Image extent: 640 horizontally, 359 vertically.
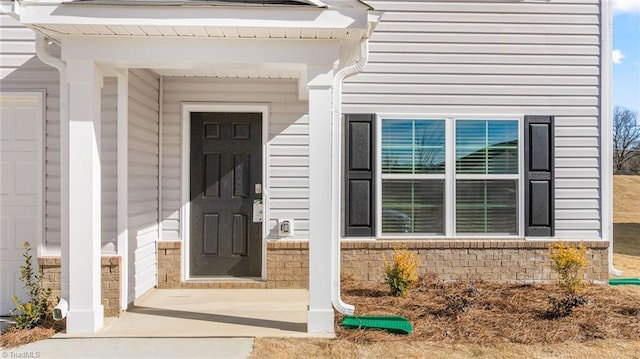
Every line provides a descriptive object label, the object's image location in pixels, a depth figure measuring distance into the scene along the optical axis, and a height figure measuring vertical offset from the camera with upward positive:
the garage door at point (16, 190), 5.04 -0.08
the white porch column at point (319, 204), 4.27 -0.18
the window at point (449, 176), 5.97 +0.10
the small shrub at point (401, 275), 5.32 -0.99
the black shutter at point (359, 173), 5.91 +0.13
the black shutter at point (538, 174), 6.00 +0.13
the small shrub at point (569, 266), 5.34 -0.89
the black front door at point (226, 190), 6.06 -0.08
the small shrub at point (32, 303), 4.37 -1.11
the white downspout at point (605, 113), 6.07 +0.88
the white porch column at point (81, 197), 4.21 -0.12
